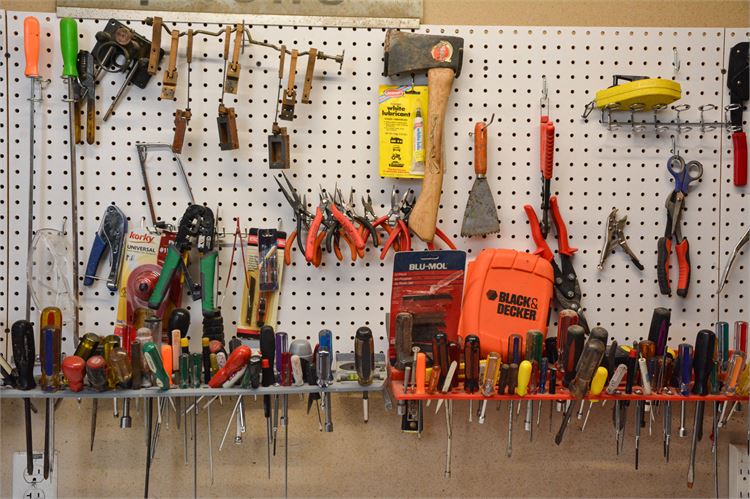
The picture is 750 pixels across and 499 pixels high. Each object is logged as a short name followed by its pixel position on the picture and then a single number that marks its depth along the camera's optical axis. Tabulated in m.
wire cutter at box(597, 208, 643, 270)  1.73
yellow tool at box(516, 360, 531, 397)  1.44
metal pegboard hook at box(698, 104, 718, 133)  1.74
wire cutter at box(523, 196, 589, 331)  1.70
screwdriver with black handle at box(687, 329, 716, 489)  1.49
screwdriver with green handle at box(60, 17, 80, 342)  1.58
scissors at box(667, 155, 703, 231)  1.73
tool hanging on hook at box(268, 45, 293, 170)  1.62
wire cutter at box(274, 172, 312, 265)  1.64
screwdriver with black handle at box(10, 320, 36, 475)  1.42
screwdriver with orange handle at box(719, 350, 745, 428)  1.50
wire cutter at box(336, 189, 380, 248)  1.63
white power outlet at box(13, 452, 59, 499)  1.74
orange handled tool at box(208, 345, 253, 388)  1.46
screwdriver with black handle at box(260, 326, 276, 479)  1.47
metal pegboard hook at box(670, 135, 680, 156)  1.75
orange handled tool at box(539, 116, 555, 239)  1.67
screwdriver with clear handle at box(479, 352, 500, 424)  1.44
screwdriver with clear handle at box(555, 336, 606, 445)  1.40
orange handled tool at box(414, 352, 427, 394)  1.44
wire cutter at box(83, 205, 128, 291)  1.66
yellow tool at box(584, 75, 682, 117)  1.57
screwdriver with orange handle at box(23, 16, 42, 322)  1.58
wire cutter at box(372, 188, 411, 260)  1.65
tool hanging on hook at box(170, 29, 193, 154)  1.62
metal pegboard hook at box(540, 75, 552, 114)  1.72
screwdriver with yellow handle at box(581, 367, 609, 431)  1.42
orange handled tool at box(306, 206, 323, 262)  1.60
